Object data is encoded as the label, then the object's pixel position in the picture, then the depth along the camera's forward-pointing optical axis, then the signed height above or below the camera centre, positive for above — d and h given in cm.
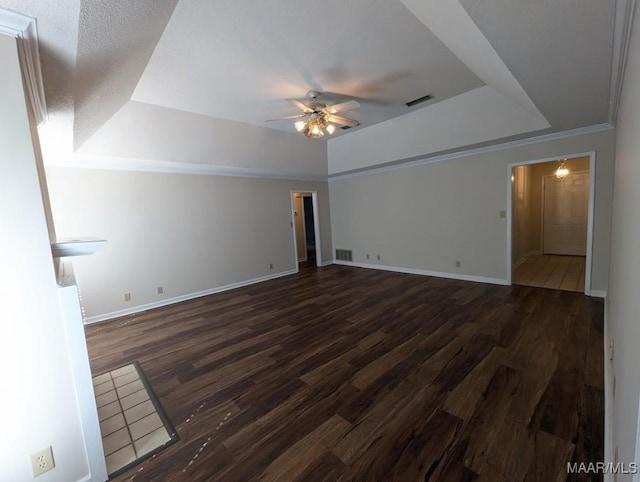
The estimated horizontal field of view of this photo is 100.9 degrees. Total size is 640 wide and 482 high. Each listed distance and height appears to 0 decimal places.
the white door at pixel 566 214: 612 -33
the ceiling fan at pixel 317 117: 321 +127
